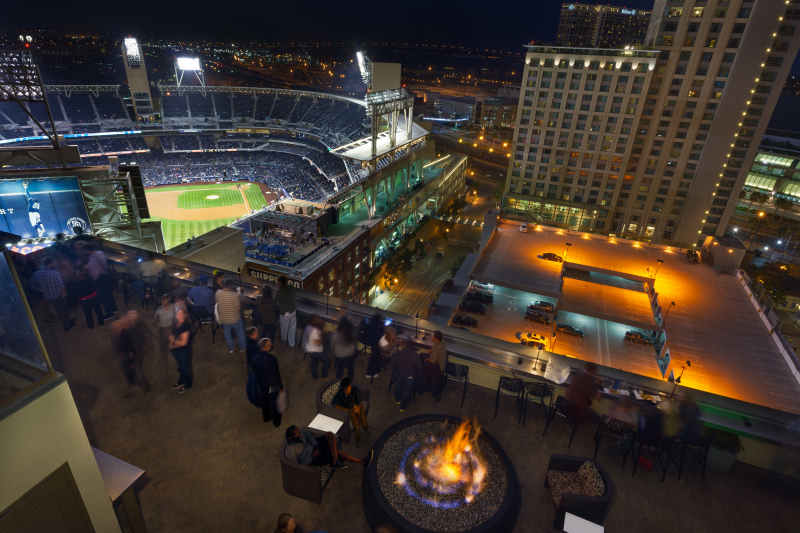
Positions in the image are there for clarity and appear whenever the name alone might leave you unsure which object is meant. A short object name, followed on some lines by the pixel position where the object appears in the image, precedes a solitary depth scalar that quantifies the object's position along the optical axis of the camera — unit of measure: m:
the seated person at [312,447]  6.41
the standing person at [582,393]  7.63
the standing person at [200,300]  10.15
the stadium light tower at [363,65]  53.62
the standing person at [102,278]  10.16
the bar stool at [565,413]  7.84
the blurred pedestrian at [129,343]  8.16
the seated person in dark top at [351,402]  7.44
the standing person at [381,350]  8.85
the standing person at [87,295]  9.93
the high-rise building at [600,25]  126.44
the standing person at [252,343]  7.67
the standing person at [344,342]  8.55
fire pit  6.12
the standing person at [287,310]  9.46
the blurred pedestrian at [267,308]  9.53
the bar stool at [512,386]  8.37
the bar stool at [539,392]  8.31
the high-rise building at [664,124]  39.72
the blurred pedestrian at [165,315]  9.20
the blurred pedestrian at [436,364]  8.29
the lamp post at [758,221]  49.66
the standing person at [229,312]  9.04
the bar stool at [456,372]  8.95
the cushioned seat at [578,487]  6.15
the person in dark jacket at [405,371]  8.14
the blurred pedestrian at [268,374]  7.44
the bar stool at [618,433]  7.63
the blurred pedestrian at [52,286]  10.06
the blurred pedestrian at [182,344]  8.29
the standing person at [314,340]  8.73
